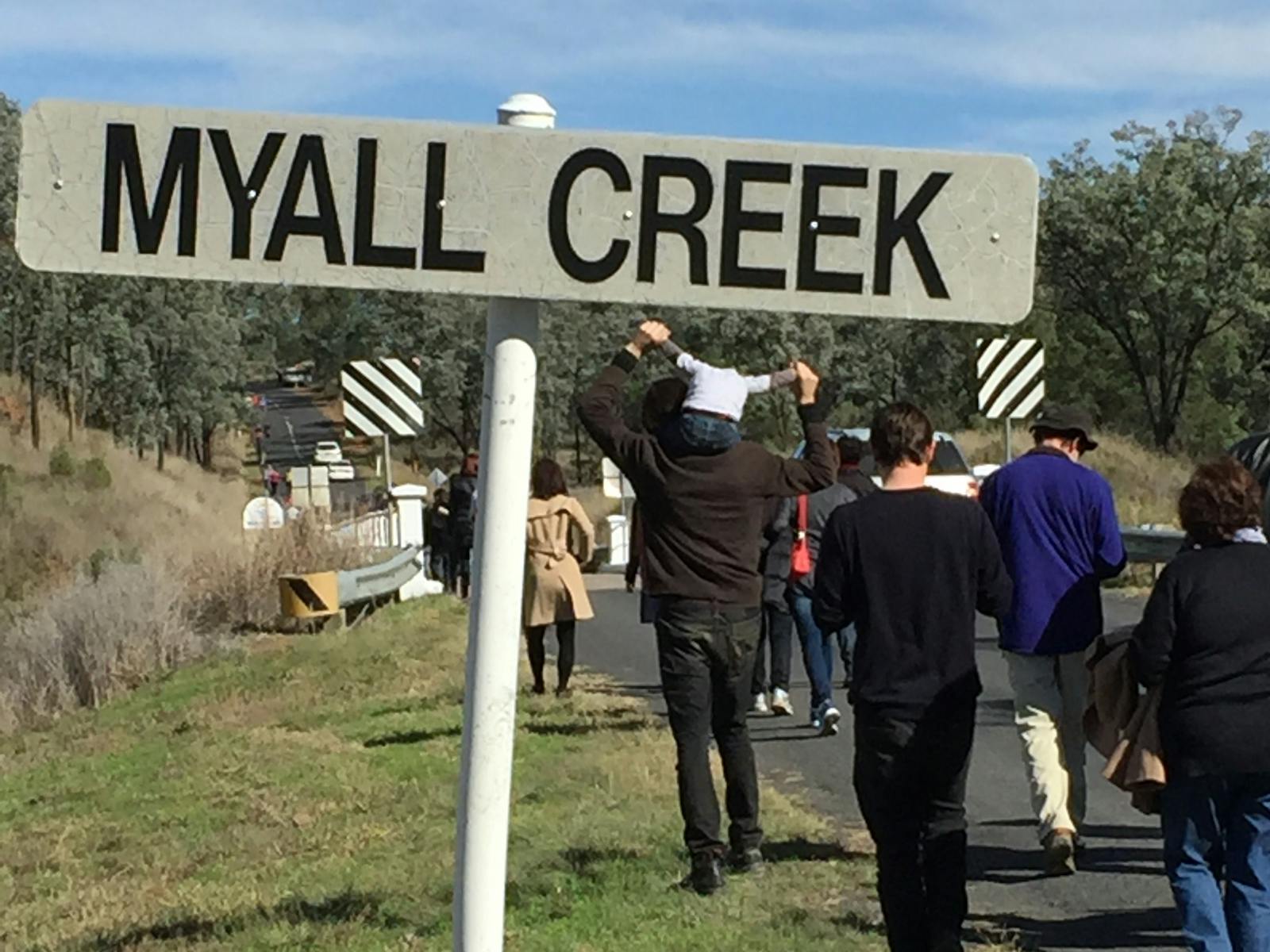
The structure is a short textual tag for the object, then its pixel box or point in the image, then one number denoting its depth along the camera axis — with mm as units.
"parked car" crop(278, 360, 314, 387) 142750
